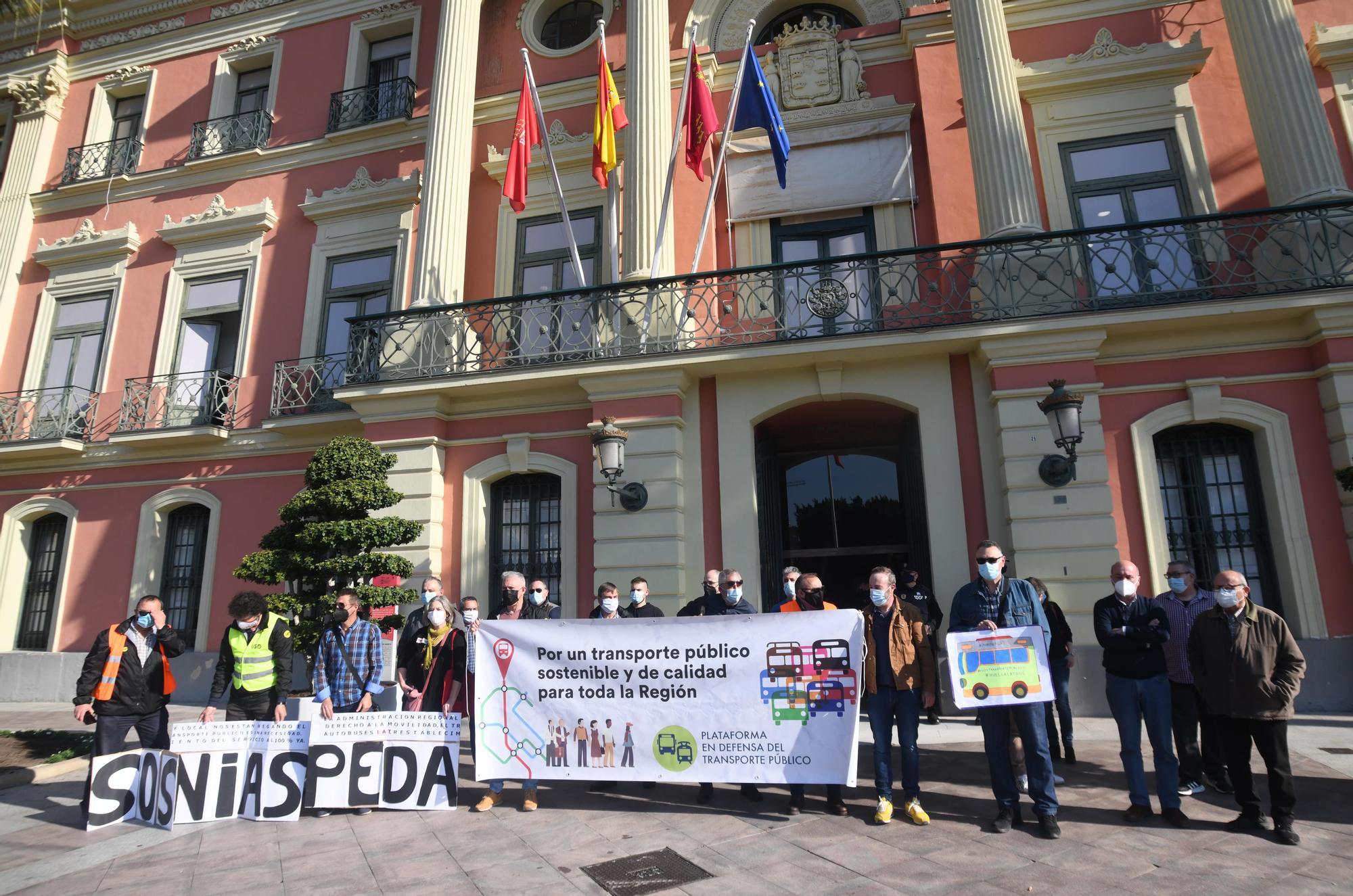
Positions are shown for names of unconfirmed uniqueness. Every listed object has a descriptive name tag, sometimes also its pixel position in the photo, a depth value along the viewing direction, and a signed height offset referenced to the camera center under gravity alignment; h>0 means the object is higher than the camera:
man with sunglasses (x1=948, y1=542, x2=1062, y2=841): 5.11 -0.58
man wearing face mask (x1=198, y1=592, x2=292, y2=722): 6.25 -0.18
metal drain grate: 4.39 -1.36
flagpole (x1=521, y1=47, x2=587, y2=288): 11.96 +6.75
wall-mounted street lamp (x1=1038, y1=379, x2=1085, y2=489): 8.74 +2.28
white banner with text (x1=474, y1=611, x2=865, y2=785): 5.61 -0.48
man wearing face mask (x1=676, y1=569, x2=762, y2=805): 7.07 +0.27
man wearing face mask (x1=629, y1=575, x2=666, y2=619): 7.90 +0.29
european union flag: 11.20 +7.28
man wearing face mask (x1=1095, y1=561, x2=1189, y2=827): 5.25 -0.46
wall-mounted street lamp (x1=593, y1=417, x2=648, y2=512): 10.09 +2.32
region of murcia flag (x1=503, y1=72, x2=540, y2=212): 12.12 +7.18
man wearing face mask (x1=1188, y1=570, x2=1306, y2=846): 4.96 -0.40
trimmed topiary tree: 9.62 +1.19
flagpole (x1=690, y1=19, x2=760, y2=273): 11.24 +6.85
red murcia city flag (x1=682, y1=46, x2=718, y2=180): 11.31 +7.24
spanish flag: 11.76 +7.38
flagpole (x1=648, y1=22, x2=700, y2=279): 11.23 +6.40
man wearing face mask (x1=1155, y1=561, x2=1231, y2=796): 5.93 -0.65
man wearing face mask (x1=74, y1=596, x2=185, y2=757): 6.15 -0.28
